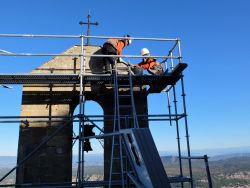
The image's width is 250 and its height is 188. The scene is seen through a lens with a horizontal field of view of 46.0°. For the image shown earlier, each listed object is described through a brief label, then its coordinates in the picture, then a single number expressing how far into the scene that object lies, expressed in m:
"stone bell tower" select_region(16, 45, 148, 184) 9.12
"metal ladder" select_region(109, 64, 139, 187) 8.33
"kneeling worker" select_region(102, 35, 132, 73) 9.88
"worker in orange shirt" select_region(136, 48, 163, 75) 9.84
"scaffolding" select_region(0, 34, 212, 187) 8.27
